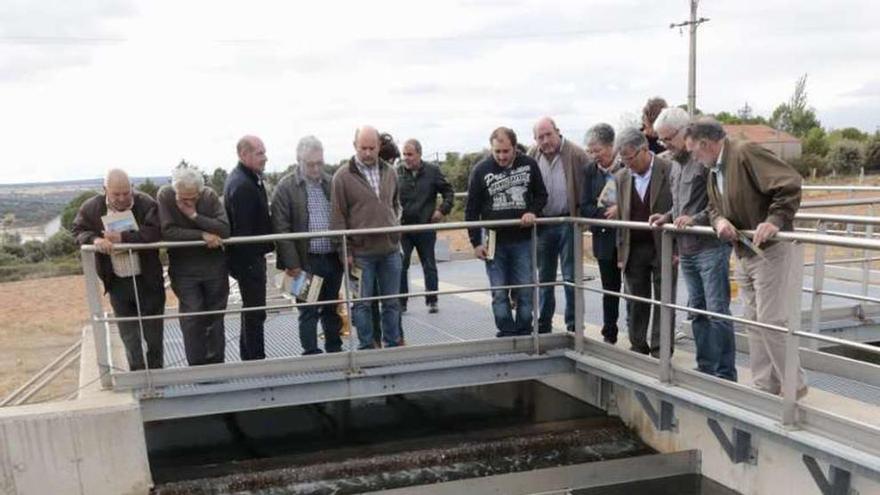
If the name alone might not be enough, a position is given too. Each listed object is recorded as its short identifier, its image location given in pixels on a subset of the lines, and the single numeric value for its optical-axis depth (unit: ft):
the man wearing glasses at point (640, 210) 14.44
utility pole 87.86
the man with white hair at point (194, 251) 14.98
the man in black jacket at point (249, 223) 15.57
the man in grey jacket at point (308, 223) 15.89
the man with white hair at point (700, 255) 13.30
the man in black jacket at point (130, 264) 15.03
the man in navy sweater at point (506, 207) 16.08
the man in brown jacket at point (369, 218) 15.69
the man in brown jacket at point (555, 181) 16.88
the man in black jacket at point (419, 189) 19.93
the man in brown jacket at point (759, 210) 11.28
